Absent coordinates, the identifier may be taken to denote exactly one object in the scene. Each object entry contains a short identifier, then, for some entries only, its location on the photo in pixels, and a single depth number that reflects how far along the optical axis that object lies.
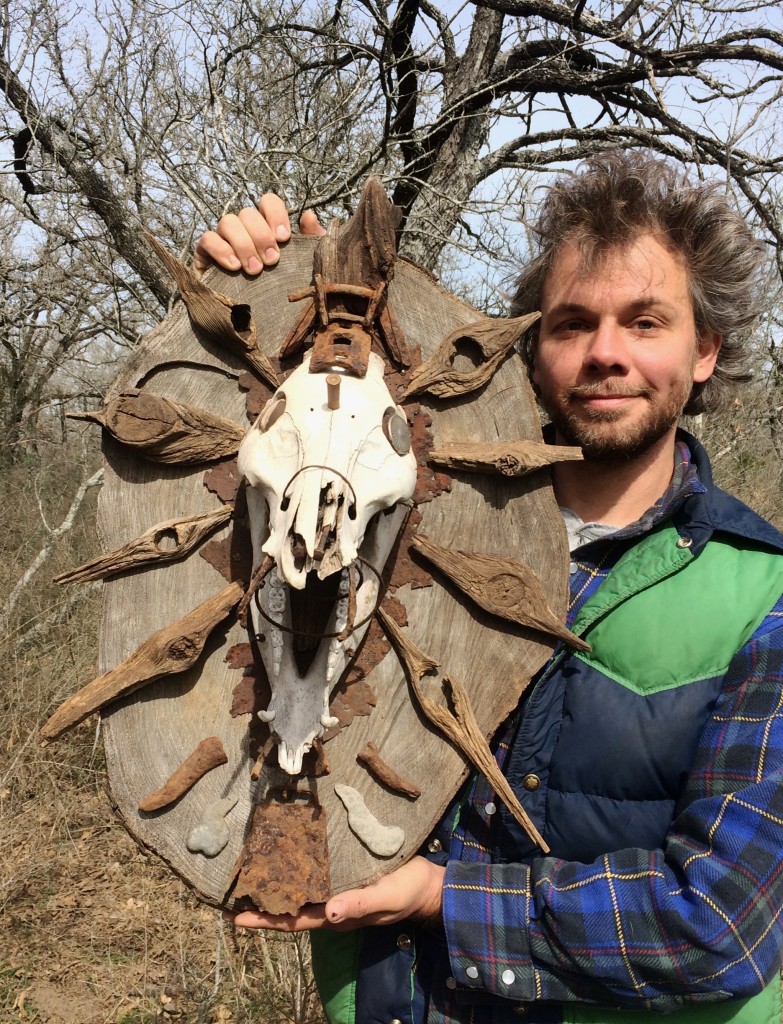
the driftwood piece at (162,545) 1.57
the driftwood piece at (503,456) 1.63
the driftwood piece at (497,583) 1.60
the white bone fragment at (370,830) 1.52
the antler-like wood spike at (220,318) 1.63
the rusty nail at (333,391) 1.41
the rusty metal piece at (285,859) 1.43
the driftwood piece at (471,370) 1.69
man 1.36
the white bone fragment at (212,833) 1.50
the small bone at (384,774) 1.56
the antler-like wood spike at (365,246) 1.63
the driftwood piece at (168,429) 1.59
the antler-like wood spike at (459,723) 1.49
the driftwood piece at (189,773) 1.52
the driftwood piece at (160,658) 1.51
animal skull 1.29
